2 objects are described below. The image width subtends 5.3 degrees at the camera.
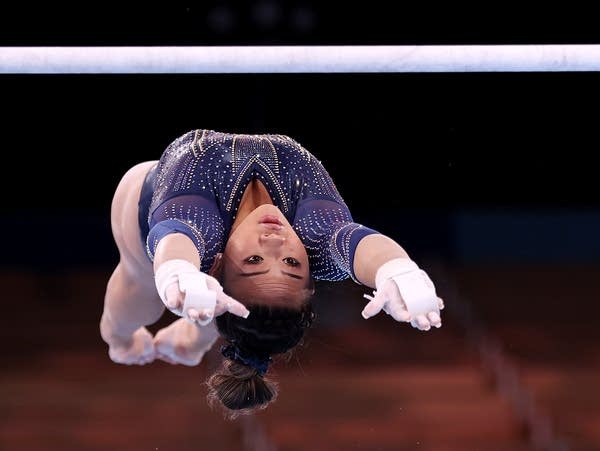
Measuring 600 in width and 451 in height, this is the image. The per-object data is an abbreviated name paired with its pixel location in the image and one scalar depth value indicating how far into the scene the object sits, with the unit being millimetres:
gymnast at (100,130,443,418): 9862
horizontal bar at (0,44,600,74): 10170
